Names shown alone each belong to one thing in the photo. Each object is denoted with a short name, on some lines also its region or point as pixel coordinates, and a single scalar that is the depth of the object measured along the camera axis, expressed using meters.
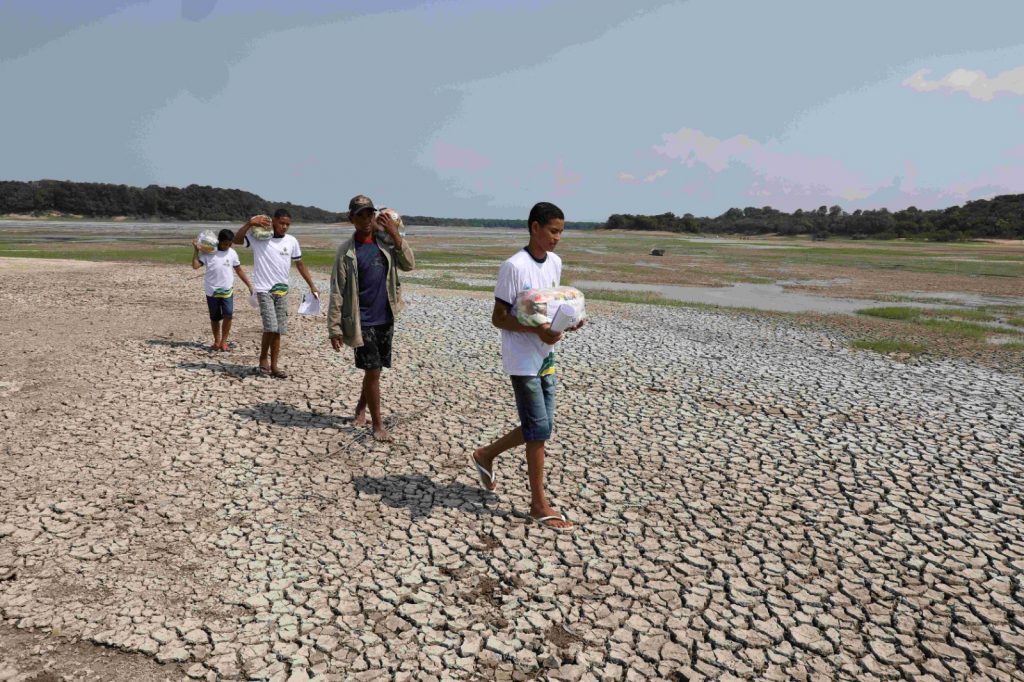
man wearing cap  6.34
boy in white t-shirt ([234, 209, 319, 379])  8.63
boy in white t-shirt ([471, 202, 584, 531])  4.67
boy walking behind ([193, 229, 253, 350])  10.23
